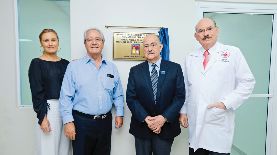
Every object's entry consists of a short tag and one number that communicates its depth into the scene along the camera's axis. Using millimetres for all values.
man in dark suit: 2018
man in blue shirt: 2088
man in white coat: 1939
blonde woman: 2066
